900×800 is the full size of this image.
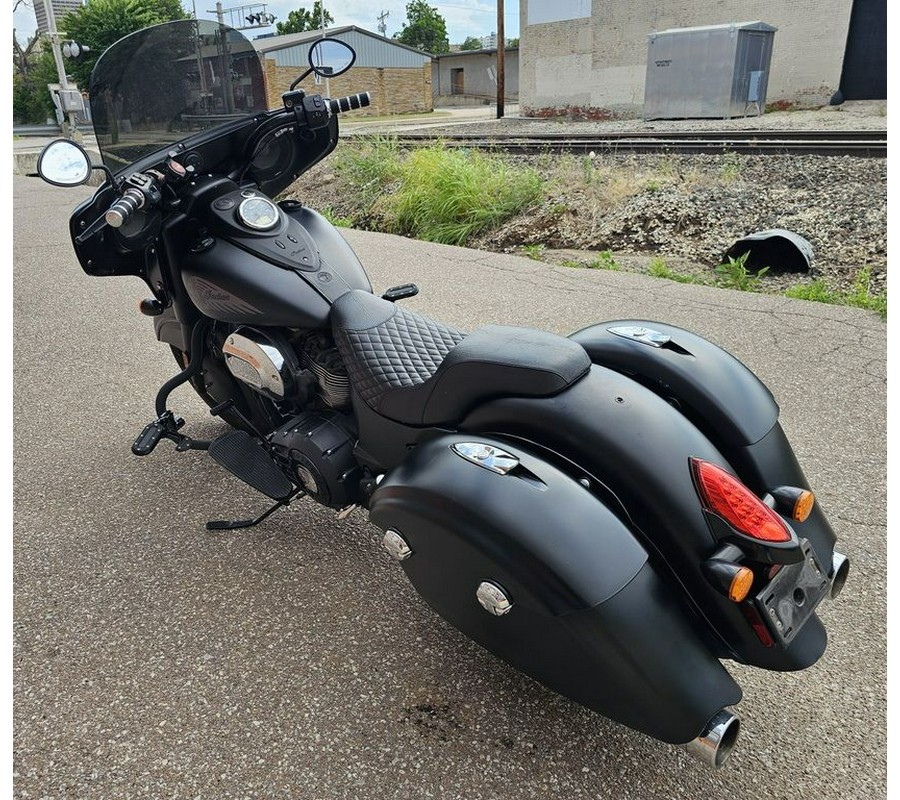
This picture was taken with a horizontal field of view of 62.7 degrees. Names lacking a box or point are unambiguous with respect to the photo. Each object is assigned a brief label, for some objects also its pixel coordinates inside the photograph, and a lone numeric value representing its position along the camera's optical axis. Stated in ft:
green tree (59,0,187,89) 149.48
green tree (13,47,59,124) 150.61
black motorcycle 5.27
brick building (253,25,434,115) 142.10
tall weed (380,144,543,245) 28.32
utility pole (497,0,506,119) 83.71
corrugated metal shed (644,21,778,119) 65.77
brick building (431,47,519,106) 171.53
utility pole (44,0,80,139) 67.17
